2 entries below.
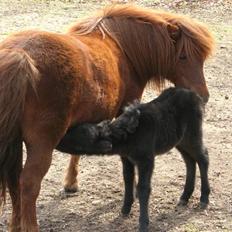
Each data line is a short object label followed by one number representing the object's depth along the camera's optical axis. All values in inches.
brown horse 243.4
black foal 267.1
